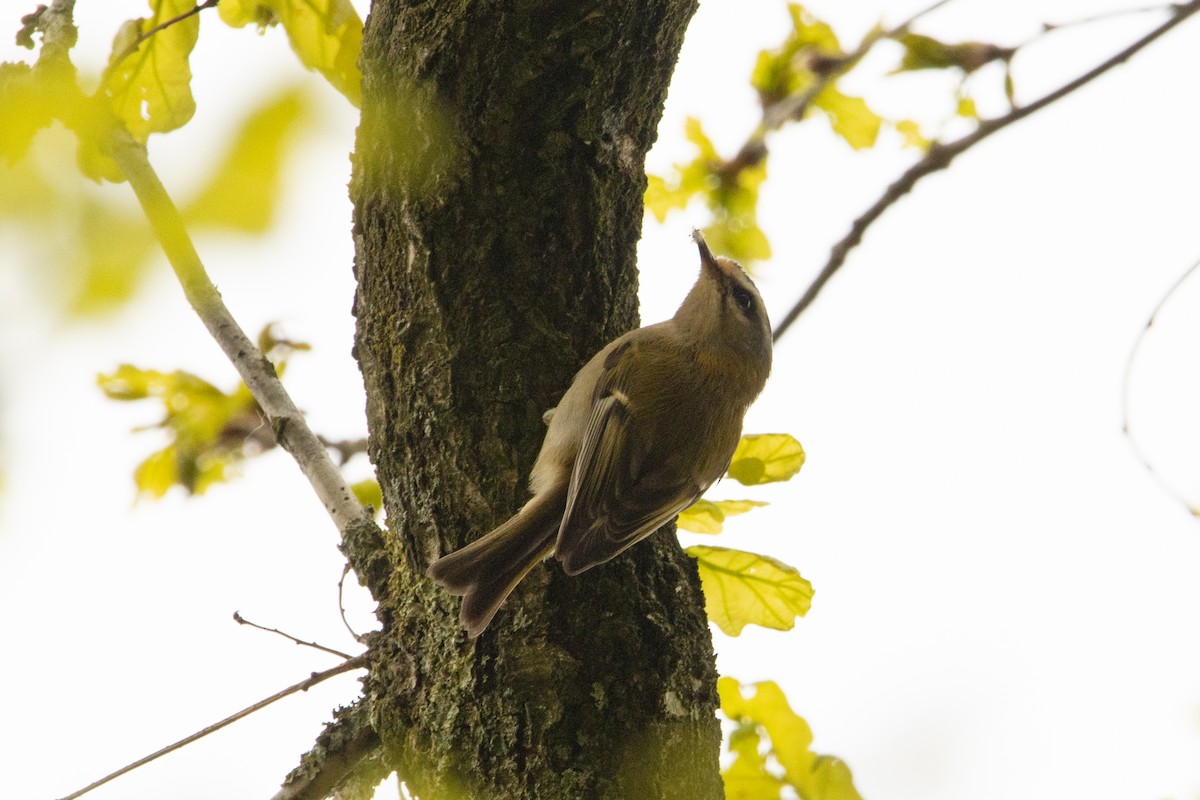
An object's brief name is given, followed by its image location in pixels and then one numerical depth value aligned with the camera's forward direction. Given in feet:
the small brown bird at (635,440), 14.20
